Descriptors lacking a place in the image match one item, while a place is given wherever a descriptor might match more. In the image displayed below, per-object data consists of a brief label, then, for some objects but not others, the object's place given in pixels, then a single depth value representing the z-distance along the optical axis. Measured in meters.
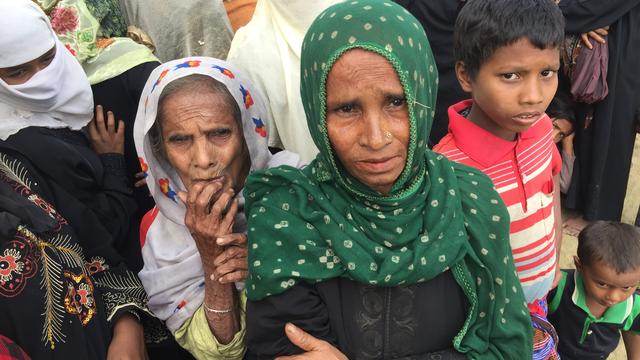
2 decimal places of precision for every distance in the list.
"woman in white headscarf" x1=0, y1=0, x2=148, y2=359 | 1.62
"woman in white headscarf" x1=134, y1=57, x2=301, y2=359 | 1.60
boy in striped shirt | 1.75
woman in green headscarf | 1.22
